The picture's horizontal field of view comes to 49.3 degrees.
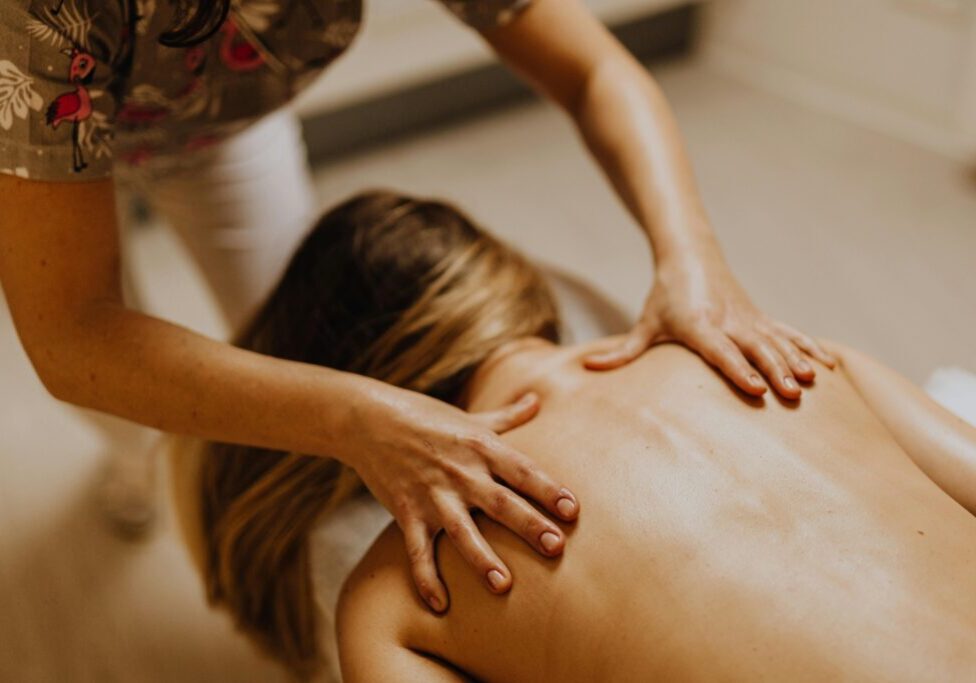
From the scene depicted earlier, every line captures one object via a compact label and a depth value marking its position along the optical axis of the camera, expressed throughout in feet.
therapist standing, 3.22
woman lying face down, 2.82
